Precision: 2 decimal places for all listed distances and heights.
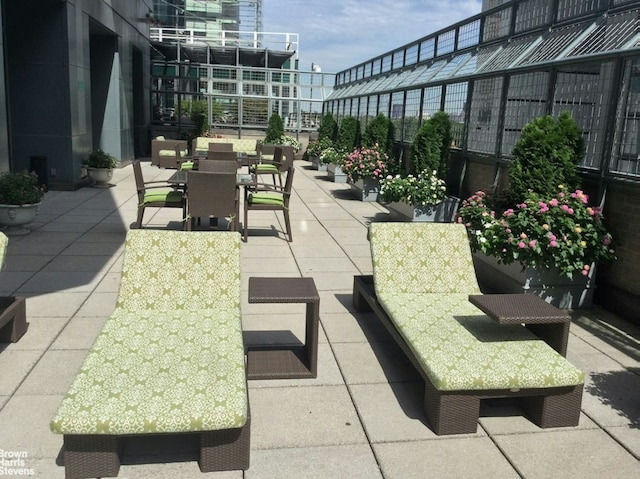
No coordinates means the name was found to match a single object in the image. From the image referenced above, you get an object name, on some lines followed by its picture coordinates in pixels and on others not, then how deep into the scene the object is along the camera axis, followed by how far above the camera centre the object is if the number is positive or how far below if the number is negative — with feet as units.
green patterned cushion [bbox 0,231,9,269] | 12.67 -3.16
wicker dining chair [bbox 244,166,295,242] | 25.30 -3.69
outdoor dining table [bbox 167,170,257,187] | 25.04 -2.86
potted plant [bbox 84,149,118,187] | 39.19 -3.84
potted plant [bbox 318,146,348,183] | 47.98 -3.51
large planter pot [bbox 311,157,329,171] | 57.72 -4.41
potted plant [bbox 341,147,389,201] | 37.76 -3.00
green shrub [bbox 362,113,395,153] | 42.37 -0.60
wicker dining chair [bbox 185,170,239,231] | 22.70 -3.14
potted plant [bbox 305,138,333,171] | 58.43 -3.14
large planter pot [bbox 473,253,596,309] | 17.25 -4.52
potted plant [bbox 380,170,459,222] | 28.71 -3.47
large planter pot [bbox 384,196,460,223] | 29.12 -4.20
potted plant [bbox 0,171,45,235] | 23.79 -4.00
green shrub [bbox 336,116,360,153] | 52.90 -1.02
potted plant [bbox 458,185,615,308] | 16.66 -3.21
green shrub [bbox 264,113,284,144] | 64.08 -1.23
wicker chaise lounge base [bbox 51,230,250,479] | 8.43 -4.26
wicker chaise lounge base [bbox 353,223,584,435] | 10.16 -4.19
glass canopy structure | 17.53 +2.23
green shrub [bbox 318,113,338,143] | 63.05 -0.75
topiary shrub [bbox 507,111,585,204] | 18.69 -0.74
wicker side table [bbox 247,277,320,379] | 11.74 -4.71
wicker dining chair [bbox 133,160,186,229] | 24.34 -3.70
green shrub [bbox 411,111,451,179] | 30.42 -0.98
